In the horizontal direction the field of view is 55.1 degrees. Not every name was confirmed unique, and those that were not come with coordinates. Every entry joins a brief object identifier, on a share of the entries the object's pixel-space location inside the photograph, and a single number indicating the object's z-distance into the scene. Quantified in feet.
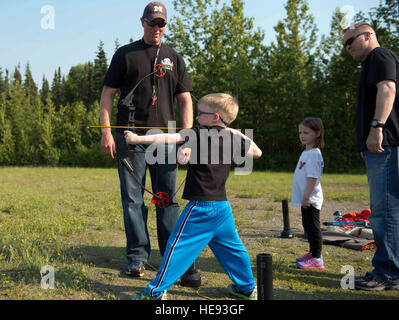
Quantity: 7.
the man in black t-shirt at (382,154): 12.14
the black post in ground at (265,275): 9.32
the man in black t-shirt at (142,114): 13.21
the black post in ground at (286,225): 20.03
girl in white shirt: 14.98
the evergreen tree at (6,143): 128.47
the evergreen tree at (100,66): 196.85
